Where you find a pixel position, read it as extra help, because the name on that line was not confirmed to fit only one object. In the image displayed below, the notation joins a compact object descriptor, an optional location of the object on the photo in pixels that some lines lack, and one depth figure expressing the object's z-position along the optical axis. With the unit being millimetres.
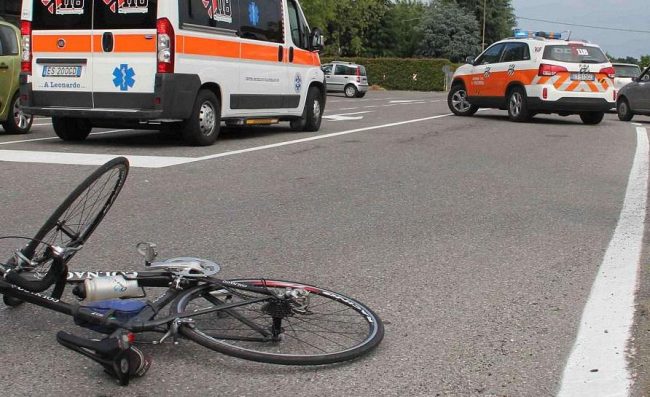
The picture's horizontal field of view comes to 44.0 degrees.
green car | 12172
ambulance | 10102
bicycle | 3127
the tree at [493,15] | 92750
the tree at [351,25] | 68500
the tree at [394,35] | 86500
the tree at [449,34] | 82938
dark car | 20281
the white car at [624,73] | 23734
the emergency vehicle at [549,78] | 17031
